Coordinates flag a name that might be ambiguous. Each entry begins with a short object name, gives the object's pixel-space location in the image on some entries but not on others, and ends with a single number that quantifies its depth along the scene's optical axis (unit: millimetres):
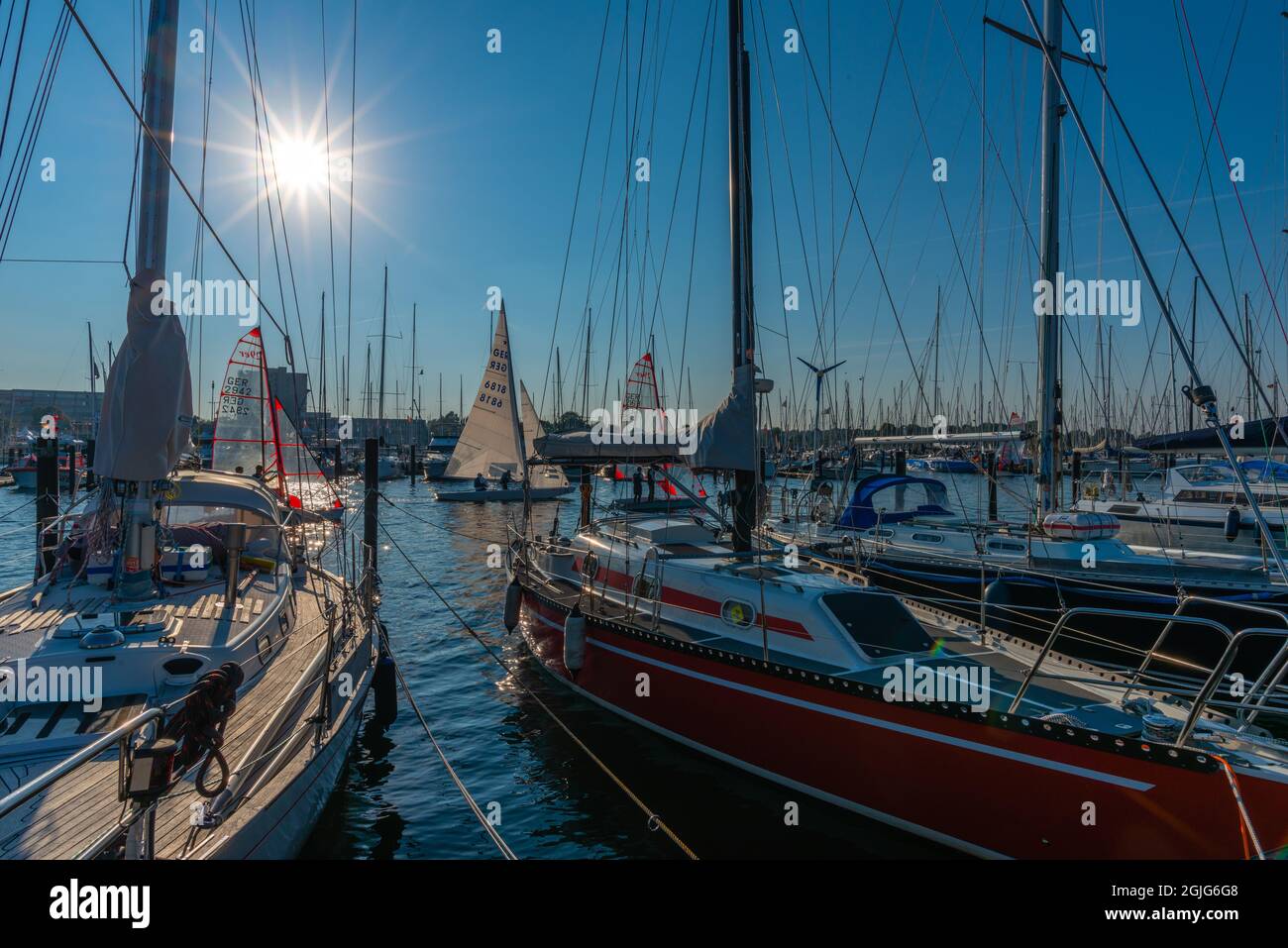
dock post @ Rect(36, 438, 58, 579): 17578
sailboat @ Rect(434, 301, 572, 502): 25203
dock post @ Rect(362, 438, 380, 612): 17192
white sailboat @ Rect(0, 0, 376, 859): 5250
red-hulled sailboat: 6074
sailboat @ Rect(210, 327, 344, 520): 27781
